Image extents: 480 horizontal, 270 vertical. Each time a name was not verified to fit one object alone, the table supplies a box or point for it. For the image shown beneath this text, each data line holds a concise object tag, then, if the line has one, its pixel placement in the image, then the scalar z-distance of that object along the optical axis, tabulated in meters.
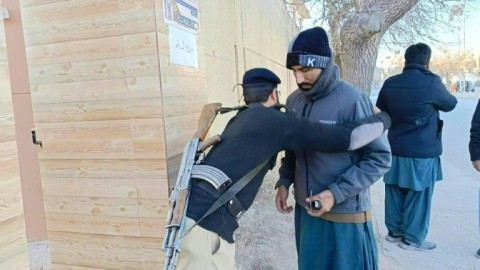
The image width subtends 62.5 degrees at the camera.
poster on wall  2.62
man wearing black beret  1.81
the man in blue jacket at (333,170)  2.02
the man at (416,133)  3.64
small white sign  2.67
